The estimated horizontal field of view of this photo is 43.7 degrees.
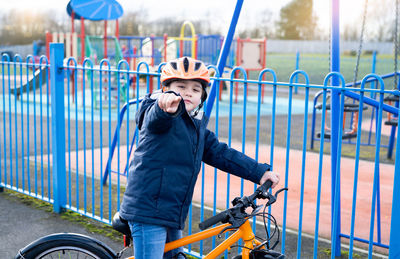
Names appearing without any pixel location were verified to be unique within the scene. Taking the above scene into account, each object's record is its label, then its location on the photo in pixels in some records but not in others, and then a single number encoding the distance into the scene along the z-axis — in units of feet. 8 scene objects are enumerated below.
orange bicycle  7.11
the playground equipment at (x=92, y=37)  46.47
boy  7.55
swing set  14.48
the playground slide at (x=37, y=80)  46.79
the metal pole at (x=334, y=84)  12.35
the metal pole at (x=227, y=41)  13.50
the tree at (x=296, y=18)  204.23
